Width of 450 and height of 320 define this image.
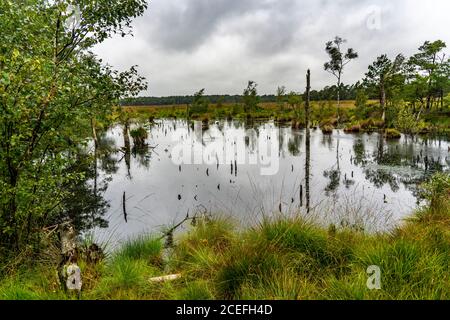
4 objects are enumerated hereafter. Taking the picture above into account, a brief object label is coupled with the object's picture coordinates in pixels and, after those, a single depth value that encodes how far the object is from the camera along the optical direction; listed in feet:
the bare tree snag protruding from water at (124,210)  36.15
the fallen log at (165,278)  14.00
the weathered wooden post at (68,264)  11.51
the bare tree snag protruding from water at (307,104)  45.68
